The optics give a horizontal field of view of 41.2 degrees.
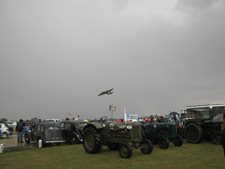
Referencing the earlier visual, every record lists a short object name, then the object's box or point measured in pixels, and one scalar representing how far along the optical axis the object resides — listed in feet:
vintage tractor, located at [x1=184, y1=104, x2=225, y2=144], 54.08
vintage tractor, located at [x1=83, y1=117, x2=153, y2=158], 41.61
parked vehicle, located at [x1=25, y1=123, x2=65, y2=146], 59.21
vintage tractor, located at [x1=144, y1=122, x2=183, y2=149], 52.60
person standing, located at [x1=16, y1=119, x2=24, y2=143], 66.57
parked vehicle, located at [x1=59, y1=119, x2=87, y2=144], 61.00
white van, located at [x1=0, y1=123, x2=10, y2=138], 92.83
